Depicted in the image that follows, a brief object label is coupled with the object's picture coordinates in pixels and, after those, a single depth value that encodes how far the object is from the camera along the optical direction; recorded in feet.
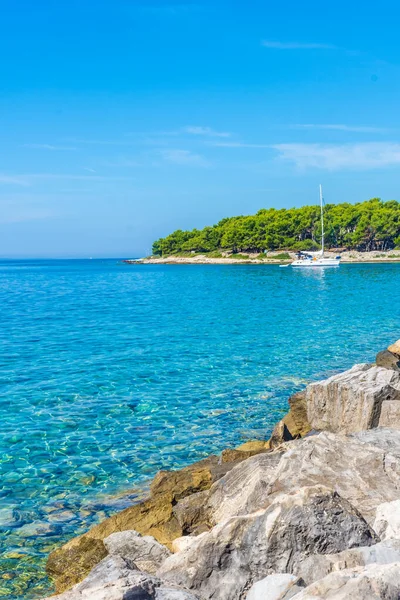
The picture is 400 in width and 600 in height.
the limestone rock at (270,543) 18.13
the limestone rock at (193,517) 26.78
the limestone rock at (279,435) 38.95
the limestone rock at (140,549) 22.57
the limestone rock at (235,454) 35.50
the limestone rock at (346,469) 23.71
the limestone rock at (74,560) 25.79
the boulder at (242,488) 24.56
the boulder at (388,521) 18.66
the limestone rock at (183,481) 32.40
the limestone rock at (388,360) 58.54
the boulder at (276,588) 14.99
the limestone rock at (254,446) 39.63
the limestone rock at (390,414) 35.86
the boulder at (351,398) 38.01
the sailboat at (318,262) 371.56
